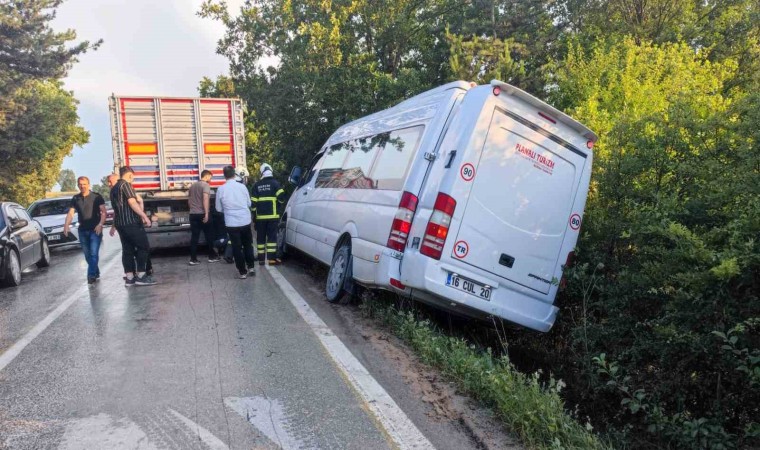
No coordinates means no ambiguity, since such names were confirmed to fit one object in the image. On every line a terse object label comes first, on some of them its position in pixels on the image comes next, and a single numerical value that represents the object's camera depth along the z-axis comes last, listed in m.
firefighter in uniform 9.52
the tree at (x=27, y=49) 24.34
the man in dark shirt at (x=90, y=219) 8.47
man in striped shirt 7.95
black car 8.77
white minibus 5.00
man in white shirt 8.70
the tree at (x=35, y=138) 26.41
